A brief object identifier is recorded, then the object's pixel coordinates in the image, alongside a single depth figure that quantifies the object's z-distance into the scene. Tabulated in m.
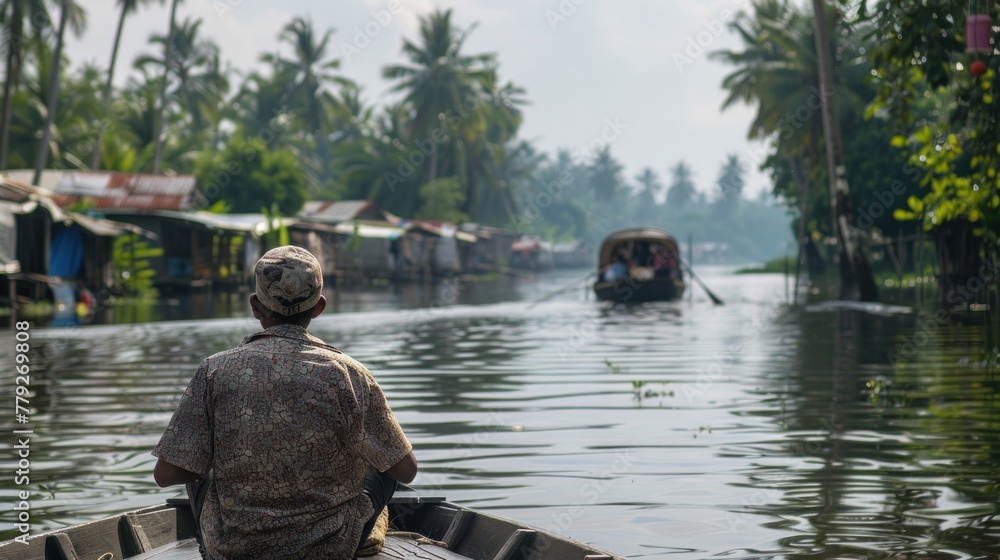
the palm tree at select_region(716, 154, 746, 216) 138.00
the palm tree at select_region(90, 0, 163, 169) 40.50
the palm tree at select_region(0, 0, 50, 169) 31.55
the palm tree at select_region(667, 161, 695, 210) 159.25
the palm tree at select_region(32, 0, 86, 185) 34.62
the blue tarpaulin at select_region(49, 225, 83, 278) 27.08
